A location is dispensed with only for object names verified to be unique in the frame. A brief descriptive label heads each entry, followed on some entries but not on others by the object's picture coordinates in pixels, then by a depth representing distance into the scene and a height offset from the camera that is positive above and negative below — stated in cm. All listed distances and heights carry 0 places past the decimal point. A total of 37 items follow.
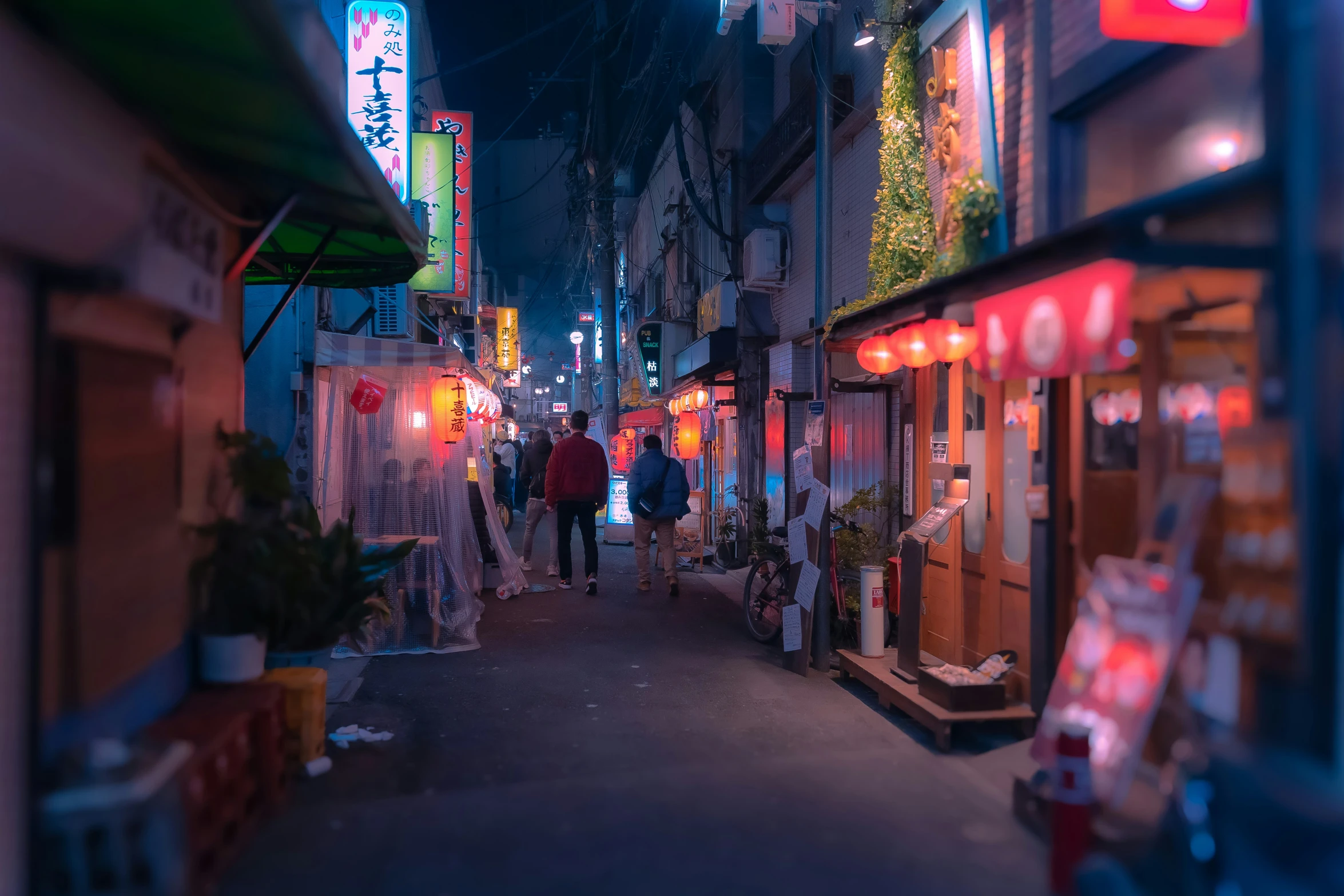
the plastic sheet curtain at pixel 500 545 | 1145 -123
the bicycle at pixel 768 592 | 929 -151
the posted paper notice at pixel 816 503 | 797 -44
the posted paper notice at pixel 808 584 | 805 -121
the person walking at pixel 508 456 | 2285 +1
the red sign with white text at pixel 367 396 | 899 +63
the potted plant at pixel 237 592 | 500 -81
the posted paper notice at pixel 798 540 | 832 -82
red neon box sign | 485 +247
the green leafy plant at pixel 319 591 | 530 -86
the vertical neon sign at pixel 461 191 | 1580 +508
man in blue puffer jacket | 1186 -48
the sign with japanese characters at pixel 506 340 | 2855 +393
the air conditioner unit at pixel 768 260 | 1477 +340
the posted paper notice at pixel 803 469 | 827 -13
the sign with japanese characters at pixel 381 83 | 1069 +469
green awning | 316 +161
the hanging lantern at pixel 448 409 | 959 +54
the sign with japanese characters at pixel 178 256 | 388 +99
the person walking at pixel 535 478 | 1468 -41
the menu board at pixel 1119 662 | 411 -107
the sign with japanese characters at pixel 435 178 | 1388 +449
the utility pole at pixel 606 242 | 1997 +581
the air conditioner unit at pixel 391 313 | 1388 +231
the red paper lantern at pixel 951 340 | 667 +90
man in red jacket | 1216 -39
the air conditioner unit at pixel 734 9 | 937 +492
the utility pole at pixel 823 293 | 812 +163
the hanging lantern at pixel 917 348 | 696 +88
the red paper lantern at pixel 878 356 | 757 +90
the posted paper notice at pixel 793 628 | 815 -164
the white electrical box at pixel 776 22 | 955 +484
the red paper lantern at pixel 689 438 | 1795 +38
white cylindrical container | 789 -145
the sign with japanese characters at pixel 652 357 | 2366 +272
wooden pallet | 597 -184
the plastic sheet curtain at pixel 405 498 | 902 -46
